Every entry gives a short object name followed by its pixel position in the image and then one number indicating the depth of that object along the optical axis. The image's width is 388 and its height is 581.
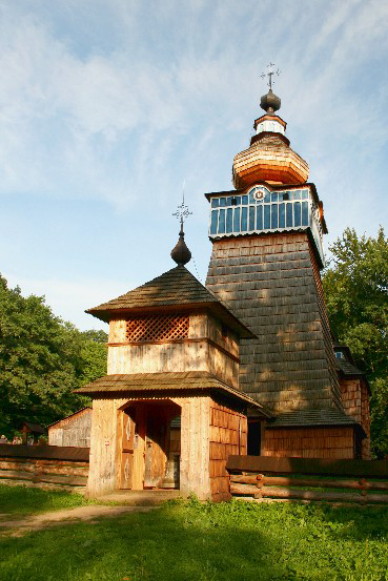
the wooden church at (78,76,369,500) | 15.58
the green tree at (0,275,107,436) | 36.78
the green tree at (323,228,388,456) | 35.59
